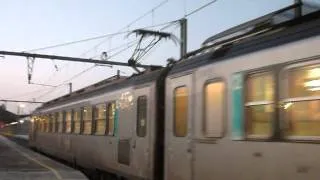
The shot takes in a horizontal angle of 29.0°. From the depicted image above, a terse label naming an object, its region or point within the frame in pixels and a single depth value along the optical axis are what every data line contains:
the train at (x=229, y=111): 7.40
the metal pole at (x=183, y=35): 22.73
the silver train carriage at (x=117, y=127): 12.52
